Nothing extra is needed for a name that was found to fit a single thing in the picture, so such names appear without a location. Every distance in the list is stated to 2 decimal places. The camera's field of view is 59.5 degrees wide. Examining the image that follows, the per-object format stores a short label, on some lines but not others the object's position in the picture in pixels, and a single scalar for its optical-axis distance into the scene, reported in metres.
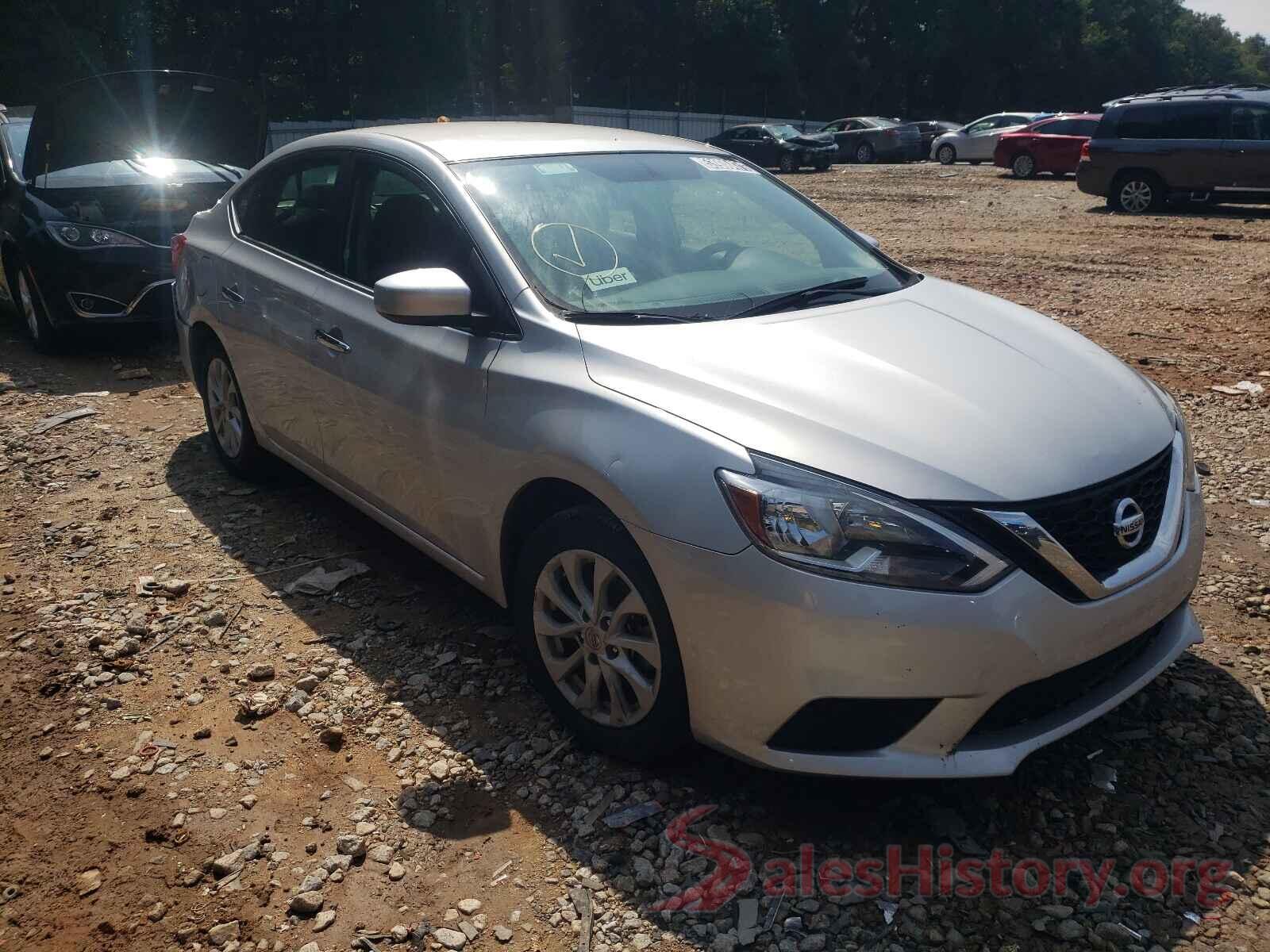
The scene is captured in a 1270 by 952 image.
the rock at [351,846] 2.84
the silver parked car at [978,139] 29.86
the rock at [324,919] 2.60
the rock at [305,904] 2.64
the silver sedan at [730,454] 2.51
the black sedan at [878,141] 32.78
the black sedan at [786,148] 29.61
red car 23.61
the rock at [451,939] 2.53
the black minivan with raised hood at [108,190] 7.61
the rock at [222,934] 2.57
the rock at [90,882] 2.75
